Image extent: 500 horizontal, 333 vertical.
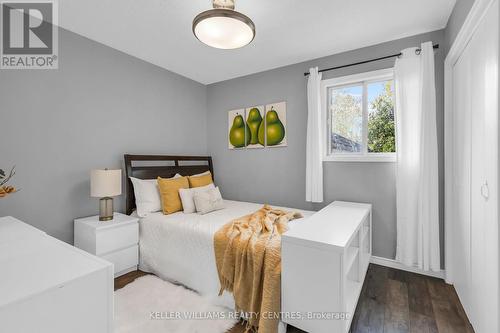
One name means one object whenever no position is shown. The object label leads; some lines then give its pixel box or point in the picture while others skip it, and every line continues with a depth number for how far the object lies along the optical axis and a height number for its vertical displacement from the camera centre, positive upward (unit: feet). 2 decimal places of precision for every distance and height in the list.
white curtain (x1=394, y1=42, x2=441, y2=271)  7.45 +0.12
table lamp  7.55 -0.73
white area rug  5.55 -3.85
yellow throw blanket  5.25 -2.57
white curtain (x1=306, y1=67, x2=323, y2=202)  9.52 +1.07
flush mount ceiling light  5.24 +3.38
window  8.79 +1.94
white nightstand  7.24 -2.41
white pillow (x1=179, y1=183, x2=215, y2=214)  8.86 -1.26
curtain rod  7.71 +3.91
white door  4.32 -0.25
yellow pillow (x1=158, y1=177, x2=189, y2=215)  8.80 -1.14
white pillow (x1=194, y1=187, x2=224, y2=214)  8.75 -1.40
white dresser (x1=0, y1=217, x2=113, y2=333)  2.73 -1.61
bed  6.73 -2.46
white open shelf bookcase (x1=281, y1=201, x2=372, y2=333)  4.64 -2.38
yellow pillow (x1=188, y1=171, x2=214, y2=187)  10.19 -0.69
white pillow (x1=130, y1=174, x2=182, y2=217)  8.78 -1.21
